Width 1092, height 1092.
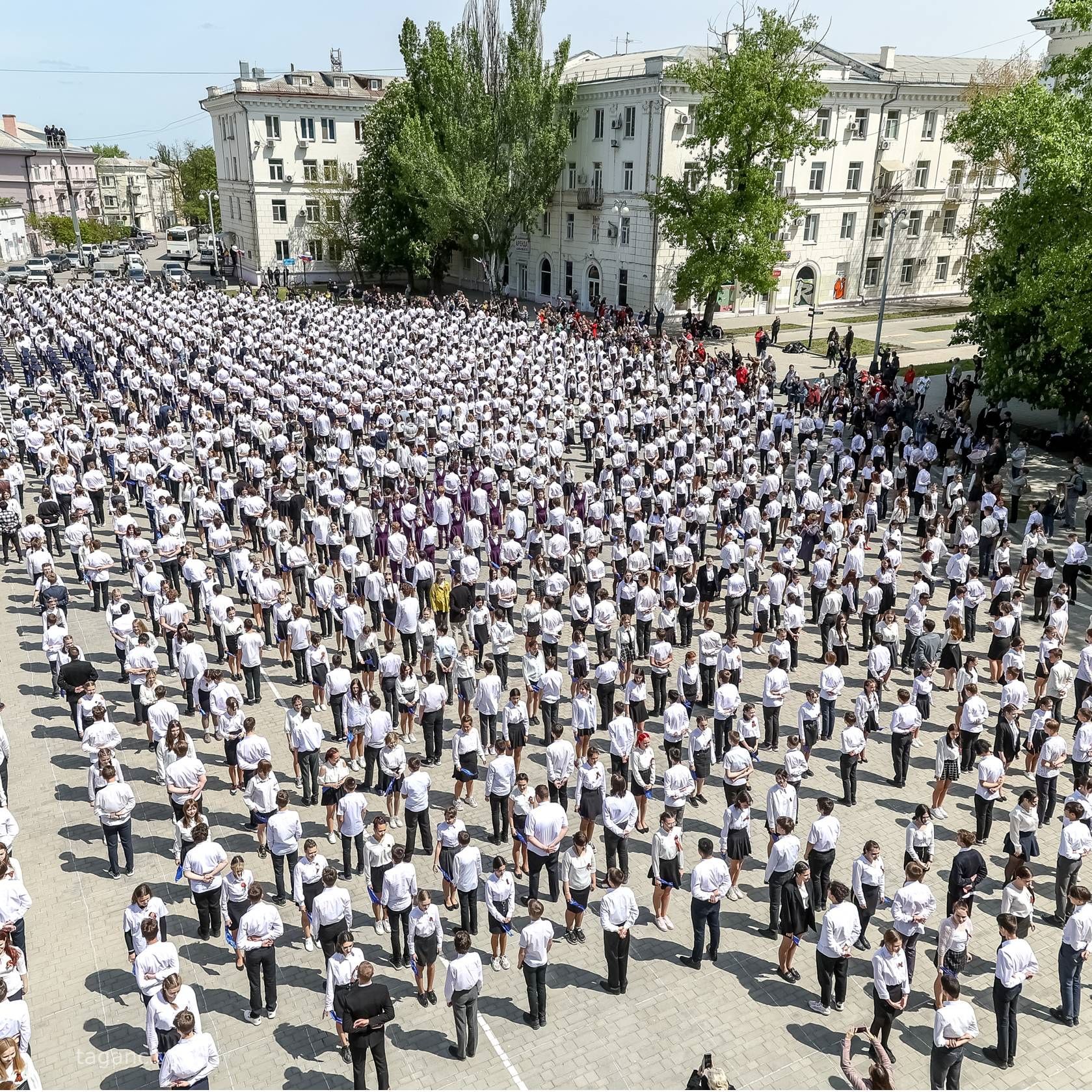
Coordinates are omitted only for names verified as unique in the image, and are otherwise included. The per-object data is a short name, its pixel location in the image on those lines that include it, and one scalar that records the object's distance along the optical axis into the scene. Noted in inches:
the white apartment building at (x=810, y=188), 1769.2
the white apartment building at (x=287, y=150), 2330.2
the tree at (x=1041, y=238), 865.5
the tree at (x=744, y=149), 1454.2
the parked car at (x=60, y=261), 2876.5
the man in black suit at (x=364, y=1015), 294.4
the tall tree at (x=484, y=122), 1780.3
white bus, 2992.1
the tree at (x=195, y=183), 4018.2
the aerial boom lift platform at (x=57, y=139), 2233.0
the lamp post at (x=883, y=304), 1244.2
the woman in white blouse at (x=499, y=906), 356.5
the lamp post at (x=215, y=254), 2642.7
